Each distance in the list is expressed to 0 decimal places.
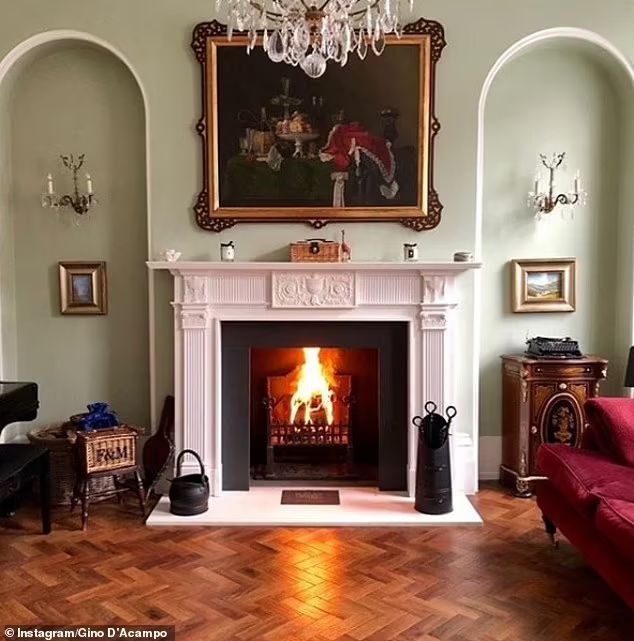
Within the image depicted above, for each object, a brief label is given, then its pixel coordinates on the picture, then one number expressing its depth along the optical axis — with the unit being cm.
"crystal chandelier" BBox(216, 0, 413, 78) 281
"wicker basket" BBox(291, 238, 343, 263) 423
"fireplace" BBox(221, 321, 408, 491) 436
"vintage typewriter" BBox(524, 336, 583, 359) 434
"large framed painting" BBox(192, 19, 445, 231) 430
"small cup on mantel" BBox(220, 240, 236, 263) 426
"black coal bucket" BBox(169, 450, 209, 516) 395
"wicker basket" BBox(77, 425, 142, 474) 389
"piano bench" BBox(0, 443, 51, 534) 336
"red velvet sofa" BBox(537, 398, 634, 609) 262
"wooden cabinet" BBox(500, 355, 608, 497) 427
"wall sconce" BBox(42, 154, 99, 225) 449
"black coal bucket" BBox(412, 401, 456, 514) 397
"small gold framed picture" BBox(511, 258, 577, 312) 462
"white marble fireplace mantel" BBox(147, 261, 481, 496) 425
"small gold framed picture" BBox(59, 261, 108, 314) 456
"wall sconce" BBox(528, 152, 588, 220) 455
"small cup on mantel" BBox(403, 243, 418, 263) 427
